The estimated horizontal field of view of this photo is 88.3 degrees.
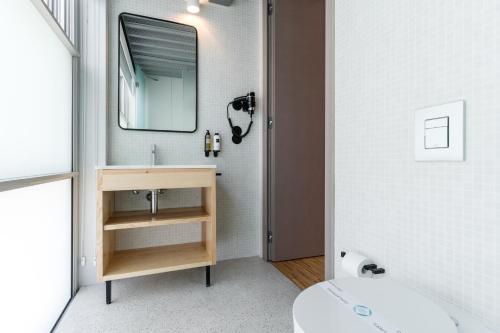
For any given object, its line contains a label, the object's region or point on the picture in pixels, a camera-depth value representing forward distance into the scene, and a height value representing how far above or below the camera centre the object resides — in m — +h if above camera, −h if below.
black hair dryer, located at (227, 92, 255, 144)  2.21 +0.51
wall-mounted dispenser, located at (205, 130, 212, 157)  2.13 +0.18
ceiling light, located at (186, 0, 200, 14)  2.00 +1.25
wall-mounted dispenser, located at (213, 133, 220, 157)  2.14 +0.18
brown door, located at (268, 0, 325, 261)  2.18 +0.31
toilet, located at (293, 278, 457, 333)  0.51 -0.32
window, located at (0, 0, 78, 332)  0.89 +0.01
